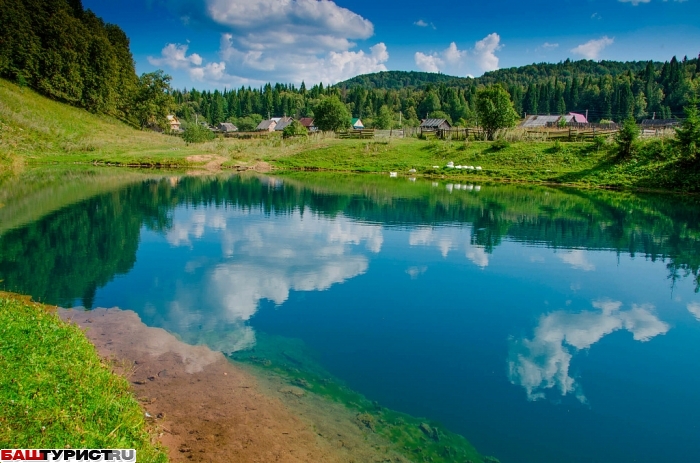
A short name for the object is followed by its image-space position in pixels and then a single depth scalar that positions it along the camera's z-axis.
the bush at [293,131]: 87.62
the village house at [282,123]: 135.80
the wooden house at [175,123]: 144.09
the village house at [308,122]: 140.50
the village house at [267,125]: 144.43
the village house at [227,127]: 147.14
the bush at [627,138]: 48.81
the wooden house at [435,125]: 99.69
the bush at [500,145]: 59.06
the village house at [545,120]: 108.00
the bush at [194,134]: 77.88
